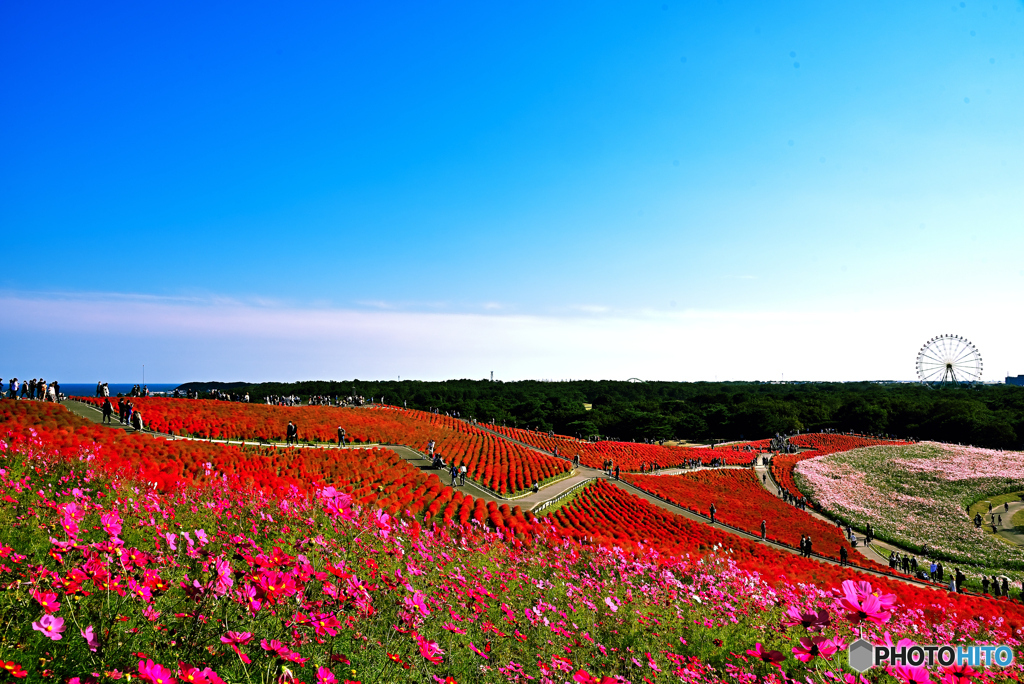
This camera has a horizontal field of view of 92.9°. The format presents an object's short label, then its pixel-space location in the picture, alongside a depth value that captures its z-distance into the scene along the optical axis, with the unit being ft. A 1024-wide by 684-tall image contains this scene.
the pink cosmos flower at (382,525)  17.45
